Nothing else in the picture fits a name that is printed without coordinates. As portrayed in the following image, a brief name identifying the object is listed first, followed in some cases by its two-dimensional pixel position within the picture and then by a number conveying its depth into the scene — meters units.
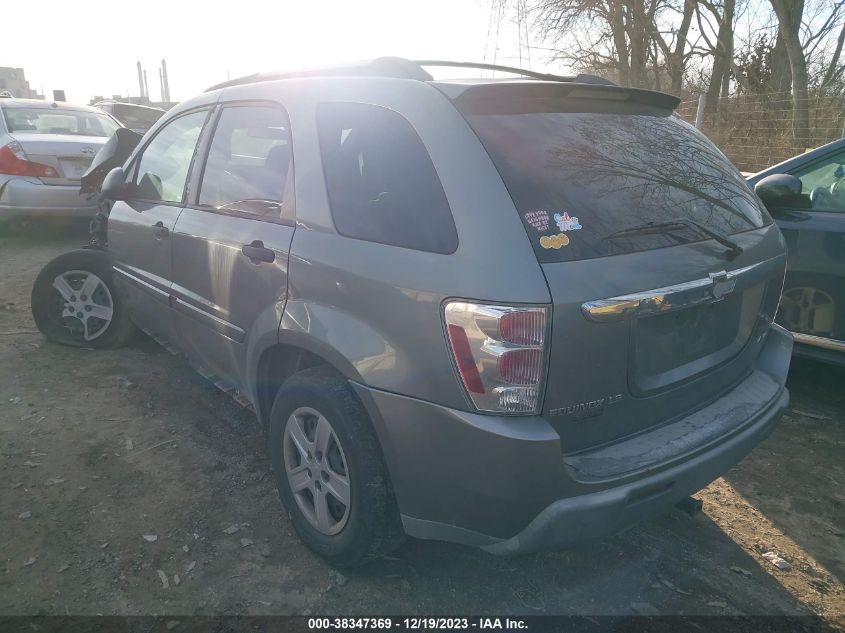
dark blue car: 3.60
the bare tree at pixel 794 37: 13.32
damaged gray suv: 1.92
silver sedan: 7.28
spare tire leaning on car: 4.60
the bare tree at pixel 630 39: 18.62
